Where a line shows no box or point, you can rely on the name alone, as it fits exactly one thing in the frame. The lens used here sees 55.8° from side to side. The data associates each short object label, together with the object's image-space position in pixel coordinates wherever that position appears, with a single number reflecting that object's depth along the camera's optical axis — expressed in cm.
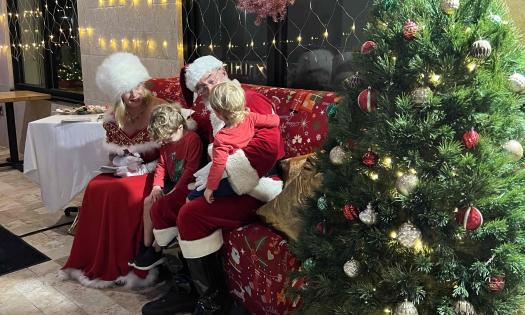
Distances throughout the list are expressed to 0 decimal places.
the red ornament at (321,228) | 148
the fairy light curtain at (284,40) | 288
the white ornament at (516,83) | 126
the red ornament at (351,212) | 138
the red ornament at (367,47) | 135
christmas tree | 125
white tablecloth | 322
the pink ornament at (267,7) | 295
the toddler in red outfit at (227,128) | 209
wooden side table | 498
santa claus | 216
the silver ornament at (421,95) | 125
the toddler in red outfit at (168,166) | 245
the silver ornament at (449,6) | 124
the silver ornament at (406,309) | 127
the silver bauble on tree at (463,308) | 126
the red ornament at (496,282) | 126
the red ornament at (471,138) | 123
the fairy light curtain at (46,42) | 538
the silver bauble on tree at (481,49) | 121
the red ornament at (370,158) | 134
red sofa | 196
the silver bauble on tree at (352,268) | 136
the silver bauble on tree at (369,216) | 134
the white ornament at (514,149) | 128
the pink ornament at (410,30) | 126
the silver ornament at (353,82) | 140
